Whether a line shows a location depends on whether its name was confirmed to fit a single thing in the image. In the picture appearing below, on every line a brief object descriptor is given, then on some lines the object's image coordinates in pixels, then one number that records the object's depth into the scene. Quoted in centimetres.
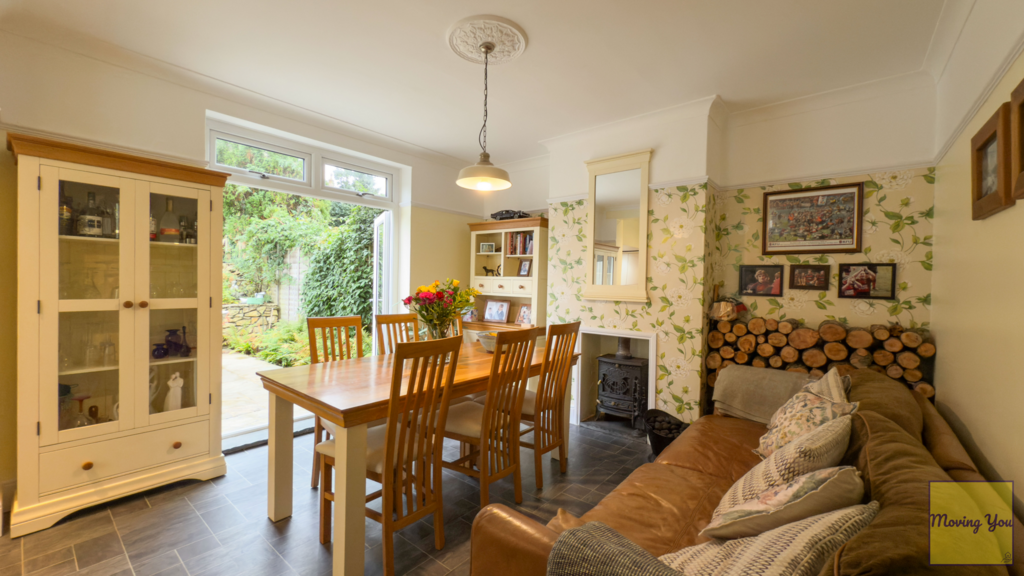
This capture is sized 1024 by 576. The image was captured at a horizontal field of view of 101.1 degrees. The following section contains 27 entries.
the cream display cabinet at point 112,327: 212
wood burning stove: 354
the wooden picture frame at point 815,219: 288
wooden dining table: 167
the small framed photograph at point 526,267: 442
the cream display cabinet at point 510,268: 425
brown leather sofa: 68
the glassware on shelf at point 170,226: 252
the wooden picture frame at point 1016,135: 127
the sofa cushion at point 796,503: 97
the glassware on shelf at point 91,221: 228
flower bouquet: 253
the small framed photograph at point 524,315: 439
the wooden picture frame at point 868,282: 276
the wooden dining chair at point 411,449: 172
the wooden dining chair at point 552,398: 250
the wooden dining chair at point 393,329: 304
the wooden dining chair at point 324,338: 253
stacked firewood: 253
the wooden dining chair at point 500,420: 217
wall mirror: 336
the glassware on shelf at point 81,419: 225
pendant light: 241
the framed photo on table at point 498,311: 457
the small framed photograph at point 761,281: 311
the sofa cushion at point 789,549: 79
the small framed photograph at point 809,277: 296
